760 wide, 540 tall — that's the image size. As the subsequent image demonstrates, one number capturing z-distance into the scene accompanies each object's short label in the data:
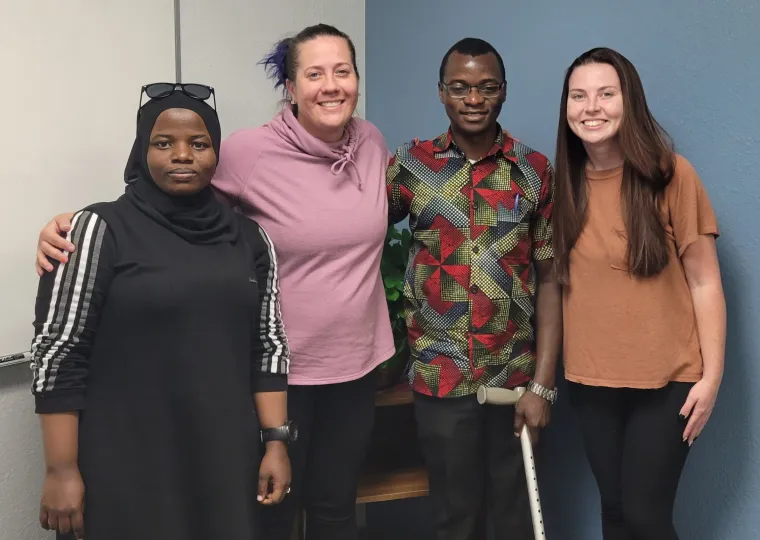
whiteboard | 1.59
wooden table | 1.85
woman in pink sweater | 1.46
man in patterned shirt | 1.51
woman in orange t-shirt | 1.36
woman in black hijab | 1.18
